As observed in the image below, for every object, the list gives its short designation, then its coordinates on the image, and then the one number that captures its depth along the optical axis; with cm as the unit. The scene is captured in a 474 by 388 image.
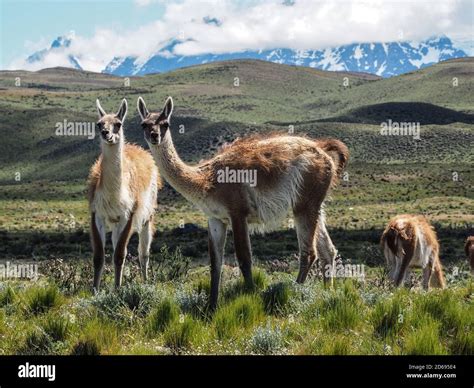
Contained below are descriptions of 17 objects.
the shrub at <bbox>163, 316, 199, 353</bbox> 598
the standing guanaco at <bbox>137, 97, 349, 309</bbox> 757
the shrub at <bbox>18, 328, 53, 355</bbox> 588
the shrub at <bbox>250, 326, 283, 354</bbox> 575
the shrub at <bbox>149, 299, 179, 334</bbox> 634
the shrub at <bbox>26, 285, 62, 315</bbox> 744
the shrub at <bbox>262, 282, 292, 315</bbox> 697
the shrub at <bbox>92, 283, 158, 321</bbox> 670
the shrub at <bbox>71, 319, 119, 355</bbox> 580
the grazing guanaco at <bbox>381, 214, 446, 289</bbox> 1013
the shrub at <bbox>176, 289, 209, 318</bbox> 686
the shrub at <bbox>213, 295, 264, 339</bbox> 618
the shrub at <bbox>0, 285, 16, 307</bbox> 778
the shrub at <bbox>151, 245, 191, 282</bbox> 986
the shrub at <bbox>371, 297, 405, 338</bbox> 613
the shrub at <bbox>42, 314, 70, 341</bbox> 614
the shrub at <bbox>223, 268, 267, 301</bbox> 748
